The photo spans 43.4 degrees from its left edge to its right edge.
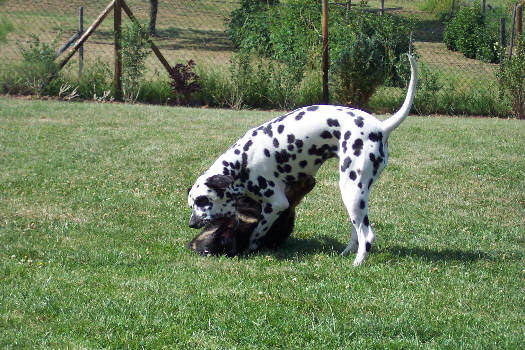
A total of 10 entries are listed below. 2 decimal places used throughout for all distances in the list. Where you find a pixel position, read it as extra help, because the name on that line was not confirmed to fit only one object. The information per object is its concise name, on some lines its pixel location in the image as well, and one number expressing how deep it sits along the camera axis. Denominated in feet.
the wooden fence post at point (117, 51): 51.75
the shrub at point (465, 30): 77.82
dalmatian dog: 18.92
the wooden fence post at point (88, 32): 52.02
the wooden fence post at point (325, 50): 48.88
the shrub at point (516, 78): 47.60
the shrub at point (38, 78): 49.21
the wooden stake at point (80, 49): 52.42
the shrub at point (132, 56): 50.34
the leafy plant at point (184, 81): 51.80
